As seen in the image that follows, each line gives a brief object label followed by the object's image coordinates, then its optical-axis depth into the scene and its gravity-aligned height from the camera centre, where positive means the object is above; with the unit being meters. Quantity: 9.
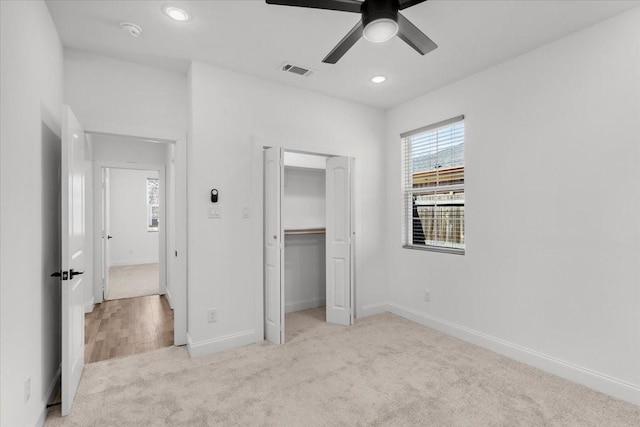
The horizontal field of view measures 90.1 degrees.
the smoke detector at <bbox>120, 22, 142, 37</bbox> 2.40 +1.43
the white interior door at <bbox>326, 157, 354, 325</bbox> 3.79 -0.33
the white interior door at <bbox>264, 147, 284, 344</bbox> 3.21 -0.34
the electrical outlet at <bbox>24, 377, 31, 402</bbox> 1.76 -0.97
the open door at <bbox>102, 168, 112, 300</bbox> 4.88 -0.41
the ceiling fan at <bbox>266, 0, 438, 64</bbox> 1.77 +1.14
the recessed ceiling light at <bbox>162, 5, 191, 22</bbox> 2.23 +1.44
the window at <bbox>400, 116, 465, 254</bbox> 3.53 +0.32
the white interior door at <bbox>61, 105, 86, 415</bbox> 2.10 -0.29
